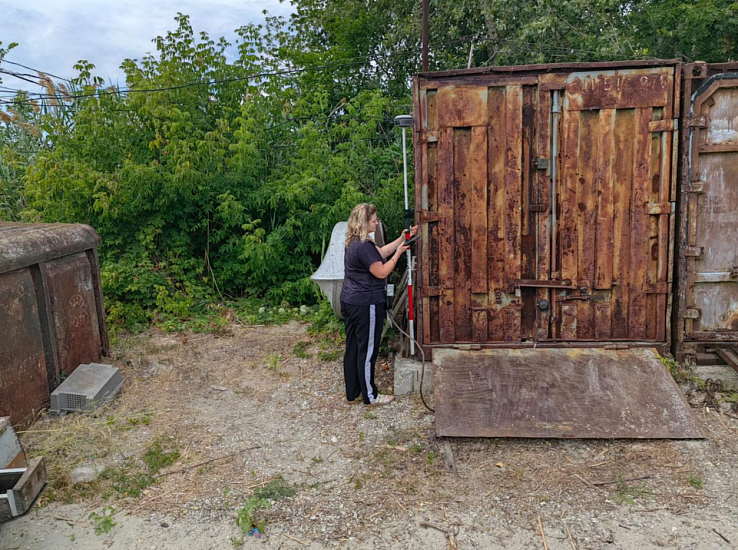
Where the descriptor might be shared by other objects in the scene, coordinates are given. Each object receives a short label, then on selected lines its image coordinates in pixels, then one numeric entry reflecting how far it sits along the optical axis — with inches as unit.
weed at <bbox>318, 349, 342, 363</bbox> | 277.7
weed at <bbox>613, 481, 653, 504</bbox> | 151.0
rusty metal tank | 200.4
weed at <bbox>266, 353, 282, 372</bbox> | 272.0
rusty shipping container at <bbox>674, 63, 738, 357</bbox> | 207.8
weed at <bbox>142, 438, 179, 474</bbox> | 179.6
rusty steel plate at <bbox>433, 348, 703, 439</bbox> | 179.2
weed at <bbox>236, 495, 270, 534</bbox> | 144.2
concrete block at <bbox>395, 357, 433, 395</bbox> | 225.0
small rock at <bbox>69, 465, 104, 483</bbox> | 172.8
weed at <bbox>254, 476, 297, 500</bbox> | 159.9
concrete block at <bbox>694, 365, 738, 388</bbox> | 217.2
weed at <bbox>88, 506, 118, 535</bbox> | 145.3
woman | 207.0
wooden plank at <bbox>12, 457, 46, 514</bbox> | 125.1
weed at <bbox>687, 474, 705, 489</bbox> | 155.9
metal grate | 217.0
